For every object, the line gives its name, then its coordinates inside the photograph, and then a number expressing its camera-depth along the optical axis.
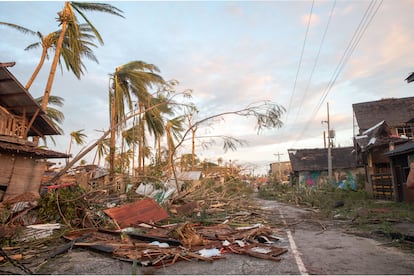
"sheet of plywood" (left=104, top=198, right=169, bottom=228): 8.64
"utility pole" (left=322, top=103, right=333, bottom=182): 27.13
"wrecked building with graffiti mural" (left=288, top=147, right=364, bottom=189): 30.84
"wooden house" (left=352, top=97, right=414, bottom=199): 17.70
